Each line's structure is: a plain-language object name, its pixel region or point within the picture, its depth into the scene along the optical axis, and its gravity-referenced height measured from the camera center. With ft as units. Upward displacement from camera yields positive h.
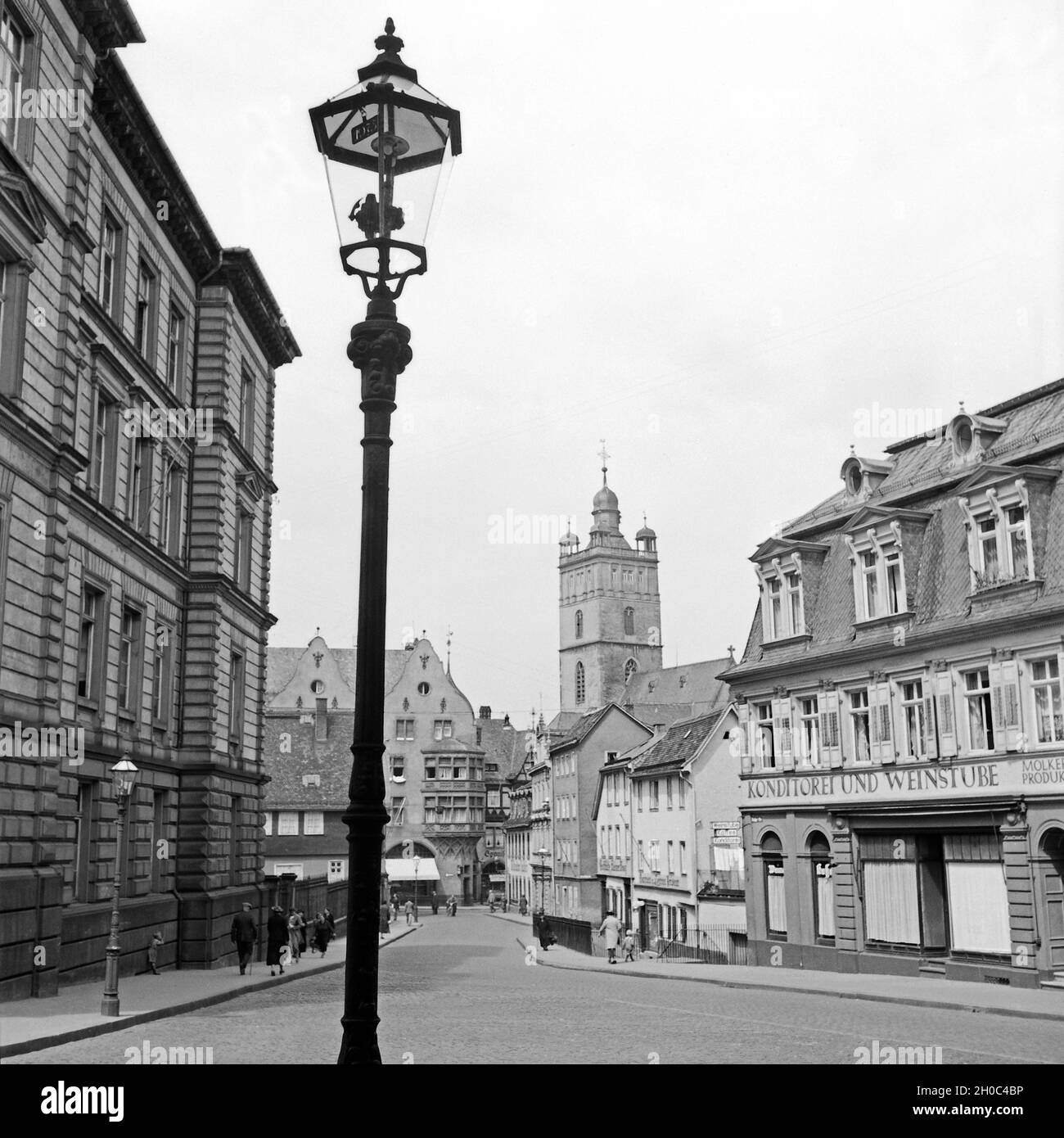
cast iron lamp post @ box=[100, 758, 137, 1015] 63.36 -5.89
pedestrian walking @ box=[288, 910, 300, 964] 122.72 -11.10
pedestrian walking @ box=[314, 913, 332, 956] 140.05 -12.52
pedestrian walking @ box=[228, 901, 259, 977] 99.81 -8.88
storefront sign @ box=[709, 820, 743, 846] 172.24 -2.86
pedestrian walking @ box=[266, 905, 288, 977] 105.19 -9.59
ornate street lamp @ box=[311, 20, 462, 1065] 22.82 +10.45
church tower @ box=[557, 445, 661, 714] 560.61 +87.29
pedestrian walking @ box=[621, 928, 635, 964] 138.62 -14.06
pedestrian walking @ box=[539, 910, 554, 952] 163.22 -15.16
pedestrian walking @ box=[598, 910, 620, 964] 129.49 -11.94
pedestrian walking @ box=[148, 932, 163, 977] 99.61 -10.40
